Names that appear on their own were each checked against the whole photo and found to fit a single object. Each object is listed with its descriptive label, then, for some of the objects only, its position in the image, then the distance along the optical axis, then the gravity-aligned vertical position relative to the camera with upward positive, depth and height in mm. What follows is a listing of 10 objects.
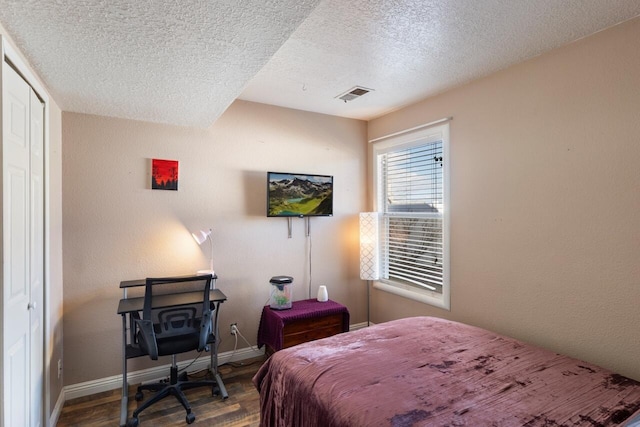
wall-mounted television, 3250 +198
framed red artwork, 2871 +349
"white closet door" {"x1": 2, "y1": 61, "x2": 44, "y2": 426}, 1455 -229
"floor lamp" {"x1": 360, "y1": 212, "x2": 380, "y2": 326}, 3572 -367
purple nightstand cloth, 2926 -947
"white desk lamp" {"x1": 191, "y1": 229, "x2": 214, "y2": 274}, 2855 -202
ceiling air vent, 2916 +1106
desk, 2414 -697
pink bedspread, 1378 -845
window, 3051 +13
